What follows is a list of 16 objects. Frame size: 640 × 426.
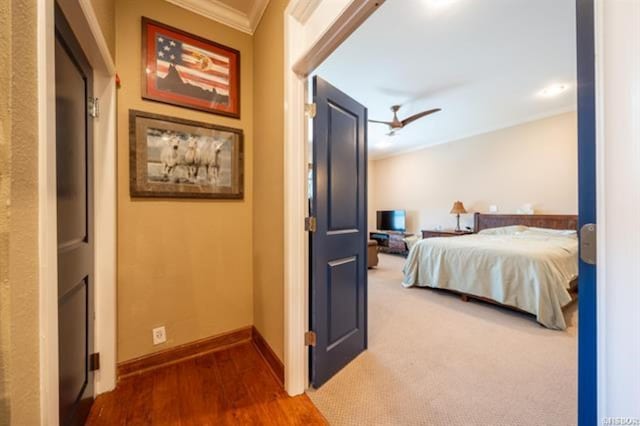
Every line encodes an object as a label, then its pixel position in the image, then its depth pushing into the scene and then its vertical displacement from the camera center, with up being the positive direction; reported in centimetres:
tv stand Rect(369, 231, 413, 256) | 616 -75
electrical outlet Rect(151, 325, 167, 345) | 170 -84
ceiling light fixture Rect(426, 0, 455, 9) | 195 +167
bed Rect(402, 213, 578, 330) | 243 -64
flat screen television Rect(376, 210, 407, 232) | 650 -21
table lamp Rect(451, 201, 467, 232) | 512 +6
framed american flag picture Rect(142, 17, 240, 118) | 170 +106
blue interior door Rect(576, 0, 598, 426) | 49 +3
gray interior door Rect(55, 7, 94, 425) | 100 -5
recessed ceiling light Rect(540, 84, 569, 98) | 331 +168
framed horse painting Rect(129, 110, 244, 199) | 166 +41
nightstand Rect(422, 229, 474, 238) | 496 -43
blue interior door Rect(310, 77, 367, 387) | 155 -14
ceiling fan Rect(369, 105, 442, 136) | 345 +135
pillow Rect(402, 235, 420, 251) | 550 -62
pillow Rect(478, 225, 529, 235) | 412 -32
